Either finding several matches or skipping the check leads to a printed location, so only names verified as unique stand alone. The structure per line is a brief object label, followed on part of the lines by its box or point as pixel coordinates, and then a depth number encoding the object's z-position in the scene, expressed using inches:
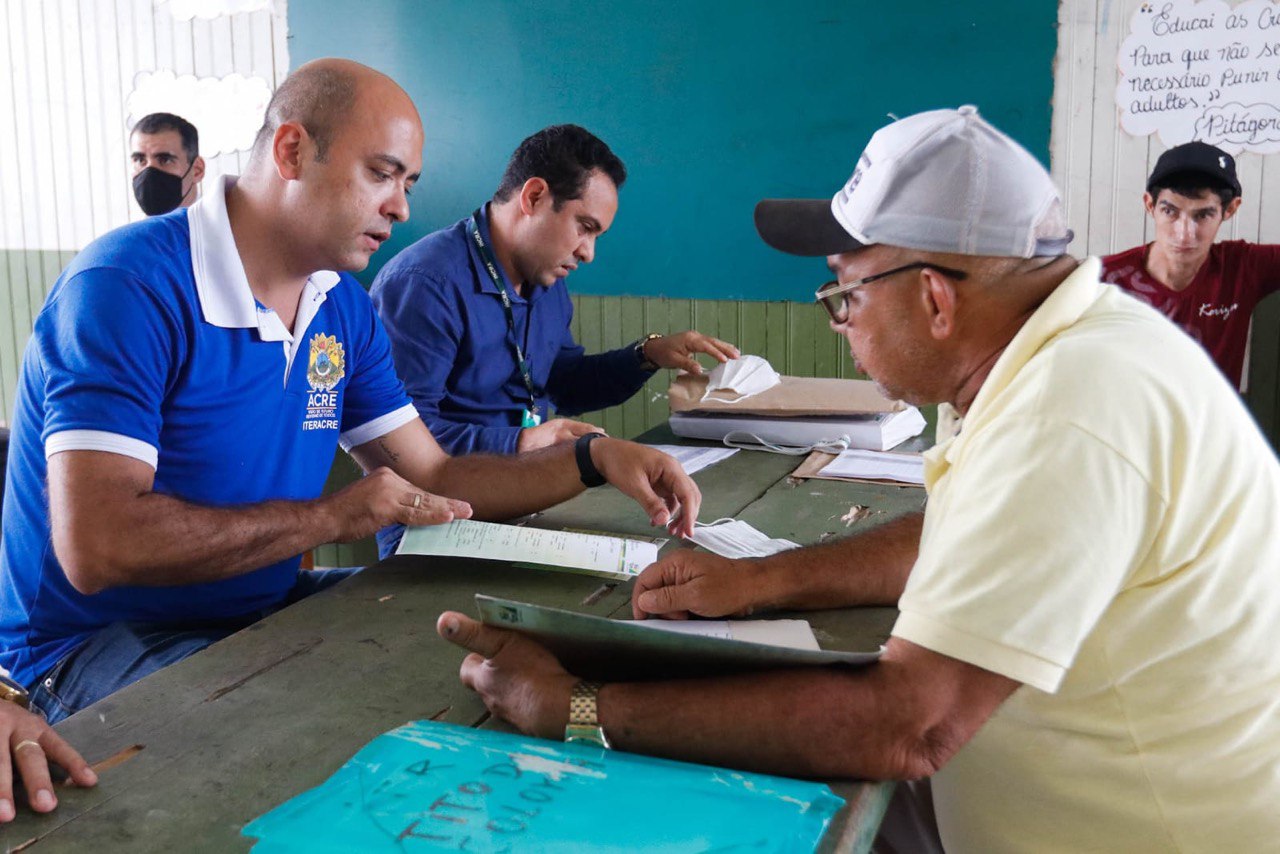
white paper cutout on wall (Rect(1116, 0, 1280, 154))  140.1
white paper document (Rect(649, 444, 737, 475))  99.2
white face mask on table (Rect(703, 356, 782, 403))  110.6
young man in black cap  134.3
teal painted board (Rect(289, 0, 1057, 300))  153.4
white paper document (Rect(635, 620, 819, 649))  53.9
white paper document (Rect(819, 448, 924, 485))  93.1
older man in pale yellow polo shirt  38.6
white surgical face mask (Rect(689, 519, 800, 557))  71.6
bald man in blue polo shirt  61.2
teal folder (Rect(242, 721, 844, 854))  35.6
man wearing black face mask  177.0
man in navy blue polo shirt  104.2
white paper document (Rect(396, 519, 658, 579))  66.3
